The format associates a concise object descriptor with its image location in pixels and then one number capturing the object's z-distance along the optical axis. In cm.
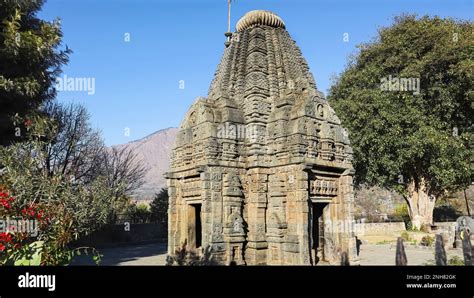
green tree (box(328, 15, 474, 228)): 1964
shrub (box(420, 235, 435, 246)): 1742
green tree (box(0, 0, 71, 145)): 1139
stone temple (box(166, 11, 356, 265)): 996
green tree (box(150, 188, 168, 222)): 2694
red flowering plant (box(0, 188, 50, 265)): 656
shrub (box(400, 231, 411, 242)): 1994
